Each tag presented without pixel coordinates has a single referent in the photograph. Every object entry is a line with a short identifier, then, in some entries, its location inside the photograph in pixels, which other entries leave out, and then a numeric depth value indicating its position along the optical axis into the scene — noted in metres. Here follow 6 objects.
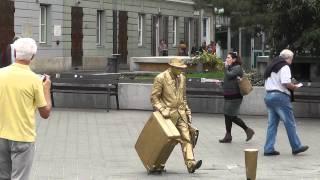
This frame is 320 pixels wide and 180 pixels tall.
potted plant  27.36
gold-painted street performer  10.23
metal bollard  8.00
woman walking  13.30
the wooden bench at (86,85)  19.20
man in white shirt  11.85
